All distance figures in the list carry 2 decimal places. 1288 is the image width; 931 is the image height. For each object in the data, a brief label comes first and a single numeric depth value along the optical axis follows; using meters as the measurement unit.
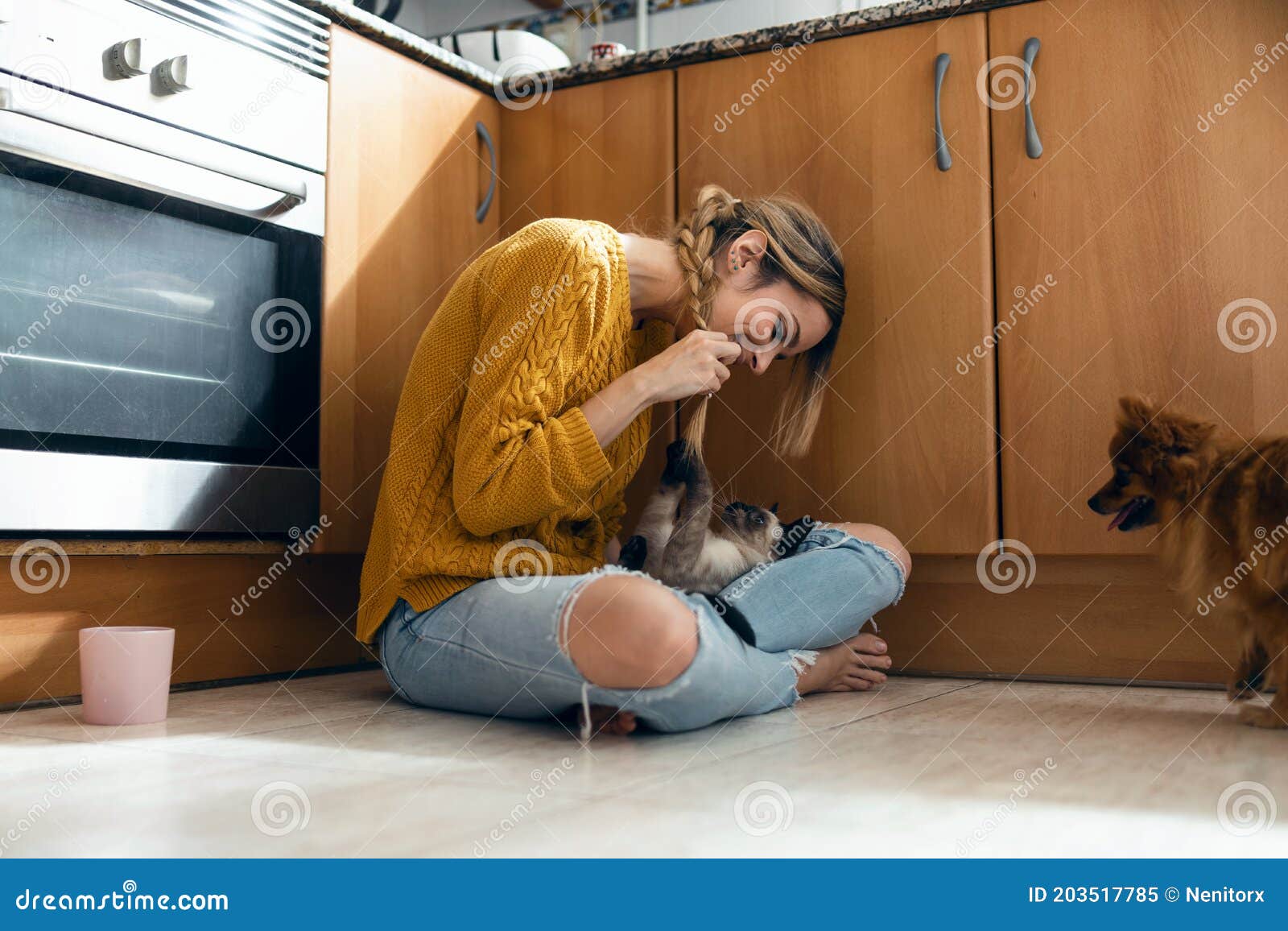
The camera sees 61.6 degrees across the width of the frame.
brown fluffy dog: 1.19
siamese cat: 1.47
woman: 1.18
